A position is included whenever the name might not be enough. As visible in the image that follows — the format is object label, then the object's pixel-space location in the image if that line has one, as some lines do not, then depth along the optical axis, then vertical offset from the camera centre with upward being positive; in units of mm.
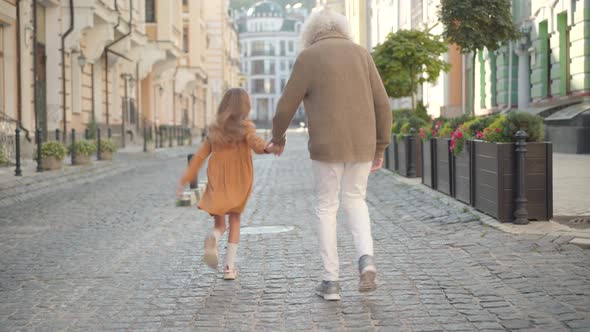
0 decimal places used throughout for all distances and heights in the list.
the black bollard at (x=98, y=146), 21728 -145
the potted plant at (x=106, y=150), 22062 -253
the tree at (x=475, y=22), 20344 +2822
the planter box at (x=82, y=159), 19328 -429
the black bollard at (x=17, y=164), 15309 -414
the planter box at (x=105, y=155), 22105 -388
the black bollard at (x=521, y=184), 7852 -456
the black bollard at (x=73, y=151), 19188 -237
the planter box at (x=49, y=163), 17078 -450
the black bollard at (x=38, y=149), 16531 -166
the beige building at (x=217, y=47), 68688 +7859
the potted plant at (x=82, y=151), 19312 -245
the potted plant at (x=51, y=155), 17031 -285
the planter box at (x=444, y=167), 10734 -406
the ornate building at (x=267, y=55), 132250 +13338
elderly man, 5168 +97
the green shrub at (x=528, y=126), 8141 +94
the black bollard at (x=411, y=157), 15000 -366
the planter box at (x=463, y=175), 9430 -456
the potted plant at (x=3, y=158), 16917 -333
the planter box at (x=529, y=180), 7957 -432
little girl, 5902 -170
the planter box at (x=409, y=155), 14750 -329
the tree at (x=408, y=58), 22375 +2133
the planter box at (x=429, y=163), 12000 -387
